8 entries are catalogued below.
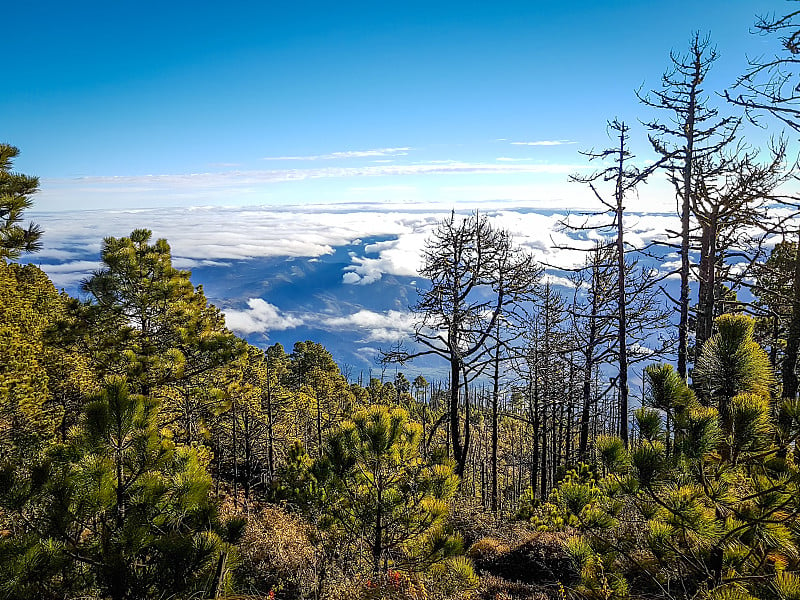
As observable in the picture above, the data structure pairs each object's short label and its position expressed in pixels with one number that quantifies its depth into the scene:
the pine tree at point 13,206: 8.53
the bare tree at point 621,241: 10.66
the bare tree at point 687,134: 9.83
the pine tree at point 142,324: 12.75
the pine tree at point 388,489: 5.80
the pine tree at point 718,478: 2.99
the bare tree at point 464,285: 11.39
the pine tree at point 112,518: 3.82
